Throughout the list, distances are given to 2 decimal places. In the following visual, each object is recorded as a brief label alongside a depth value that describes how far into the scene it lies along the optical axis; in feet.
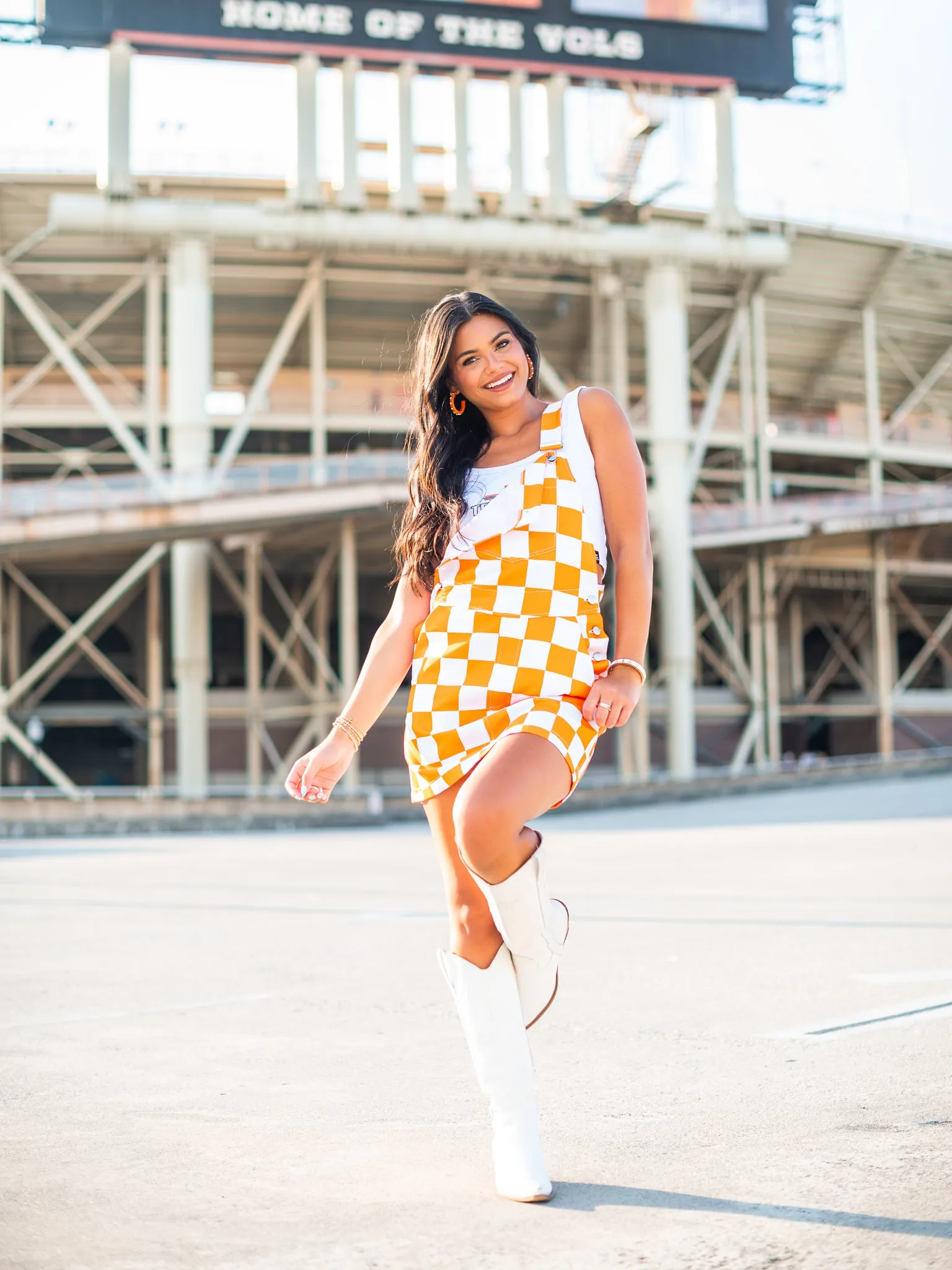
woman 8.83
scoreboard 101.86
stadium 103.14
